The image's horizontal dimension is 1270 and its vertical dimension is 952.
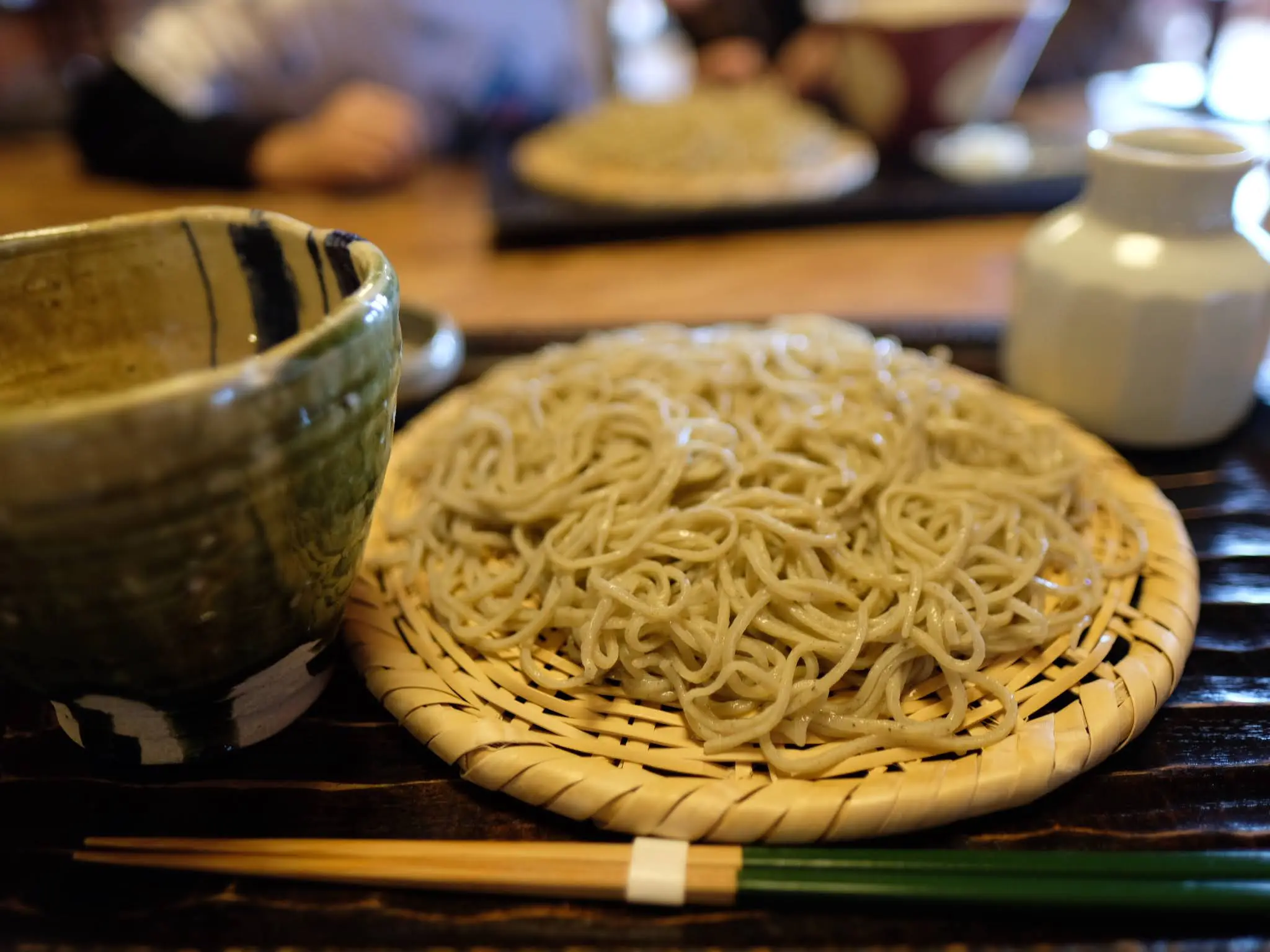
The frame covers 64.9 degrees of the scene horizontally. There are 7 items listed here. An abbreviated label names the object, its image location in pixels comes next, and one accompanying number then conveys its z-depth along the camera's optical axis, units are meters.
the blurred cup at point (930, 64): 0.65
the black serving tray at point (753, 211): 0.57
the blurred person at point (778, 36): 0.98
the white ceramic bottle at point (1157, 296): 0.33
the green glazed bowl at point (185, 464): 0.17
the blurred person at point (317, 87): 0.71
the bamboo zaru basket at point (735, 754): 0.21
